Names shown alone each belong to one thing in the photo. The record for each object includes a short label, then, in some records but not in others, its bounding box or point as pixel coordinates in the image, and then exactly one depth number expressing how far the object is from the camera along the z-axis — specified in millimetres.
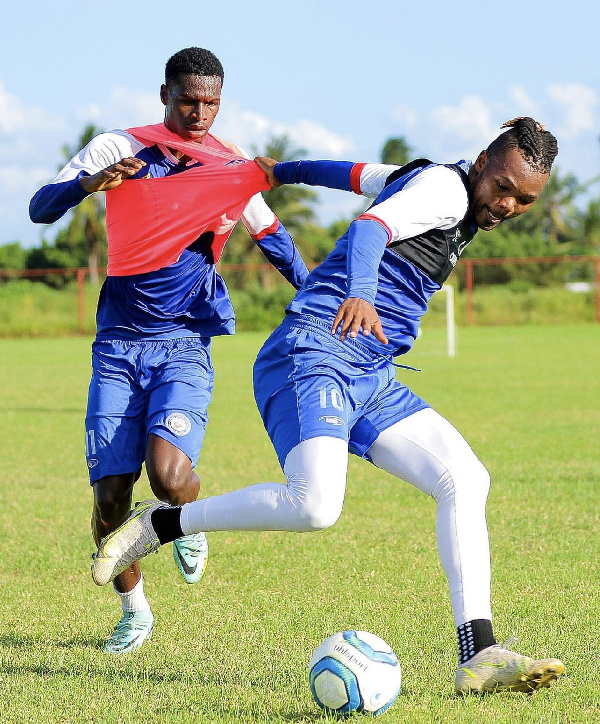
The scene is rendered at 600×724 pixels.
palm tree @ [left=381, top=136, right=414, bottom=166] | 117250
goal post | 54222
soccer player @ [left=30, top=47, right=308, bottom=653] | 9797
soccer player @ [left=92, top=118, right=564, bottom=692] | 7652
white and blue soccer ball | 7348
